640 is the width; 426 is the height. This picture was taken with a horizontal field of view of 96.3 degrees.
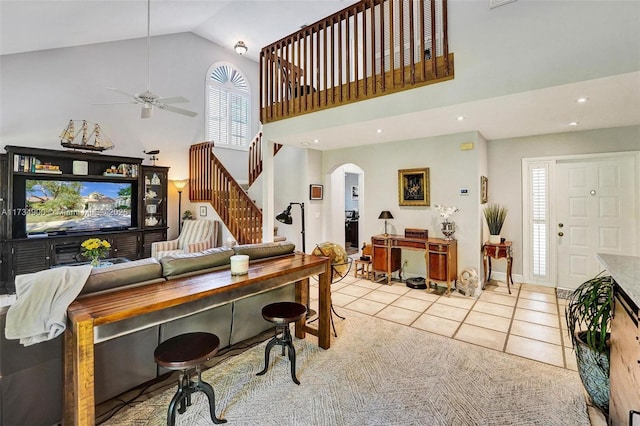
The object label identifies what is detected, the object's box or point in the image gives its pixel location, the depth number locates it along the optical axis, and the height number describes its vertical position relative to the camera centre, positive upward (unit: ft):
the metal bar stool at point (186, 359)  5.36 -2.70
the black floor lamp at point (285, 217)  16.55 -0.10
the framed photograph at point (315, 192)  19.39 +1.59
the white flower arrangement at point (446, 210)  14.87 +0.22
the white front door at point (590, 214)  13.43 -0.02
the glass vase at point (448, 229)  14.76 -0.76
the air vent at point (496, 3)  9.01 +6.70
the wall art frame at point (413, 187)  16.06 +1.58
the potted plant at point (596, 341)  5.97 -2.74
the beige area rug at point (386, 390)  6.25 -4.37
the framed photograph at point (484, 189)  14.84 +1.33
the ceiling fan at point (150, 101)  13.07 +5.35
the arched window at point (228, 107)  24.25 +9.59
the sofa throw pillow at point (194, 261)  6.91 -1.16
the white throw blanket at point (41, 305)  4.60 -1.49
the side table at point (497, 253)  14.48 -2.01
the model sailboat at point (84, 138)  16.15 +4.68
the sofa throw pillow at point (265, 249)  8.57 -1.07
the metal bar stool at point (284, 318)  7.36 -2.65
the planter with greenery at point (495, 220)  15.14 -0.32
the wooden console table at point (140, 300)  4.46 -1.59
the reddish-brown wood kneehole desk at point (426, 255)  14.42 -2.17
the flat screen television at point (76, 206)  15.19 +0.61
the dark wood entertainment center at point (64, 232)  14.19 +0.58
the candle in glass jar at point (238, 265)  7.01 -1.22
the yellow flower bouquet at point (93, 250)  12.33 -1.45
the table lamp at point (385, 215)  16.81 -0.02
